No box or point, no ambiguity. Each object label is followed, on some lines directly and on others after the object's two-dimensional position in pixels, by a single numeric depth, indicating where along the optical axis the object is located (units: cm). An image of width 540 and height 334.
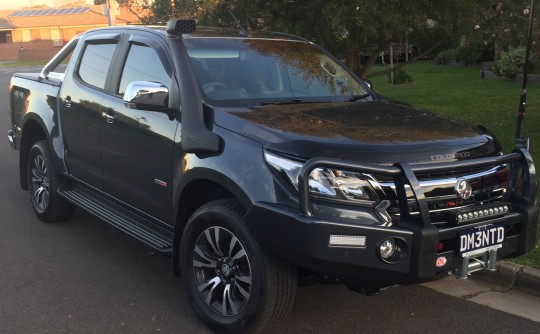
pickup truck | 330
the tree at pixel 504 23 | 821
